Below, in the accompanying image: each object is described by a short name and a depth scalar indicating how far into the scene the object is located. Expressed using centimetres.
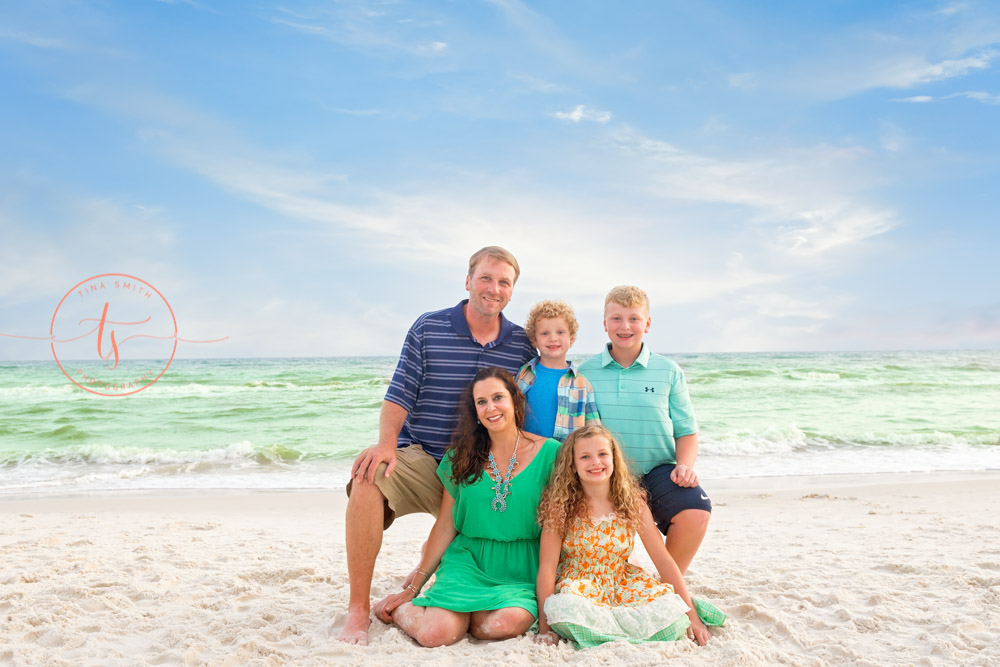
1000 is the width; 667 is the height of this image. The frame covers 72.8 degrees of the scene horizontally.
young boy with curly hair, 355
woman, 321
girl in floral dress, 301
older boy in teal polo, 355
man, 354
